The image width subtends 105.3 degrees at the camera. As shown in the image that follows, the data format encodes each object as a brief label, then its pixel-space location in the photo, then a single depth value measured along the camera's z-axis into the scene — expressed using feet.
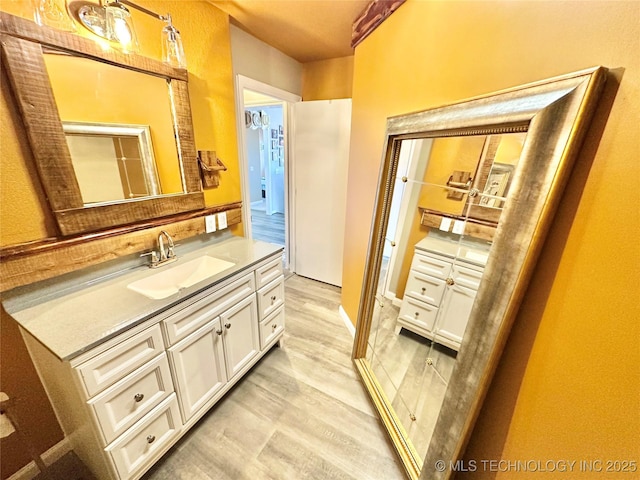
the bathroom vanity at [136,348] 2.88
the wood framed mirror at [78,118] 2.99
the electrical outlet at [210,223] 5.51
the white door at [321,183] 7.65
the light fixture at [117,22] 3.45
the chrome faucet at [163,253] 4.60
